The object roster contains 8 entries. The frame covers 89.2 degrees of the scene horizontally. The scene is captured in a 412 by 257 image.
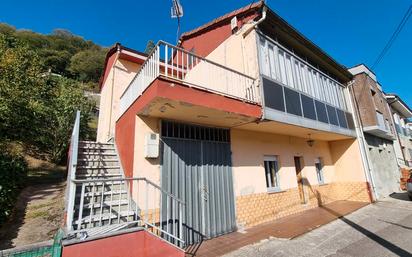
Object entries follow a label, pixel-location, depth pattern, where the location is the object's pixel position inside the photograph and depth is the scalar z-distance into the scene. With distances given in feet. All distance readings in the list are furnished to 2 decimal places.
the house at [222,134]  16.35
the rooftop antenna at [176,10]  32.22
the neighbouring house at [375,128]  38.22
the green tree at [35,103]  31.96
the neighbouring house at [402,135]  53.09
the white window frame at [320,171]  37.06
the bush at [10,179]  19.45
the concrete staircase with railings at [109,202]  12.21
